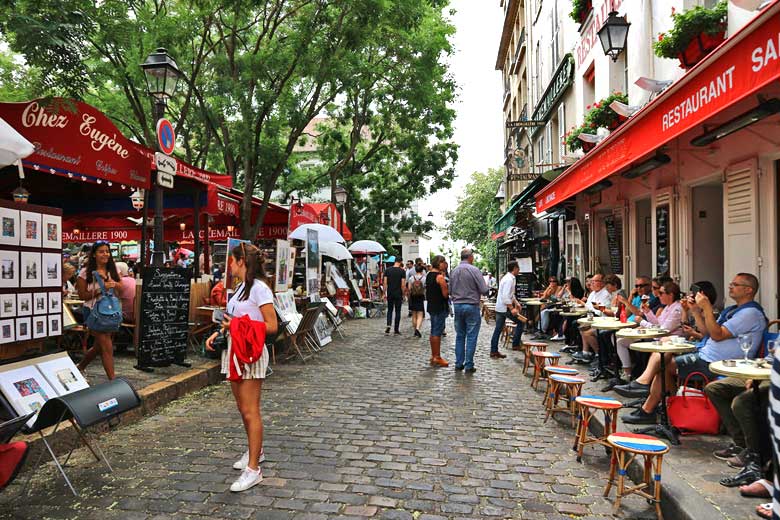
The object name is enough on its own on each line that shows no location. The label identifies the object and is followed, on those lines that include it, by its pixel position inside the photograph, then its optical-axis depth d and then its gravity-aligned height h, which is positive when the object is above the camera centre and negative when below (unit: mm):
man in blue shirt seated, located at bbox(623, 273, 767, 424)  4930 -584
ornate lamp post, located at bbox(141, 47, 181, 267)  7625 +2583
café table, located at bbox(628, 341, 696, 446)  4898 -1052
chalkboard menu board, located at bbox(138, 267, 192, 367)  7379 -672
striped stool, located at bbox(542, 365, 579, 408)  6062 -1154
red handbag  4816 -1282
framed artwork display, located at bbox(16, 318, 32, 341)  5410 -604
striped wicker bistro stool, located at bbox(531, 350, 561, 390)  6992 -1248
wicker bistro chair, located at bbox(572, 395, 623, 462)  4480 -1231
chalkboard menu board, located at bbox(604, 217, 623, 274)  11492 +514
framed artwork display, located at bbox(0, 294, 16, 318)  5219 -361
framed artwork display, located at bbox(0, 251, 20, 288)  5196 -13
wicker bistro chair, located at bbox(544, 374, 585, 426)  5495 -1293
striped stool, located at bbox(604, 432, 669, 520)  3621 -1274
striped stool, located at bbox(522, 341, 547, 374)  7873 -1180
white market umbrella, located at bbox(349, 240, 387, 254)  20938 +767
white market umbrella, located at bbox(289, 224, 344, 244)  14541 +888
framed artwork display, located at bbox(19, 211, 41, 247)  5426 +392
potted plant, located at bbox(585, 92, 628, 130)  10109 +2821
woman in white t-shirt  4141 -730
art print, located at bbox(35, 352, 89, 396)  4965 -988
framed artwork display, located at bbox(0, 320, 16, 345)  5234 -610
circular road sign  7519 +1830
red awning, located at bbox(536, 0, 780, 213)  3447 +1371
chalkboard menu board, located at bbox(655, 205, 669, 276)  8797 +443
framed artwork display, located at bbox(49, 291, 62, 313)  5832 -366
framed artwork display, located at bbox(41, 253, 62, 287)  5746 -15
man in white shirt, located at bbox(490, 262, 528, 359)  10305 -703
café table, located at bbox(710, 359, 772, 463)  3686 -726
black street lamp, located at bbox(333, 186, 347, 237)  21156 +2701
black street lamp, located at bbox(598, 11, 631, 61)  9961 +4251
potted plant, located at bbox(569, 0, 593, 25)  12469 +5867
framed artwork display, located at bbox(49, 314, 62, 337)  5836 -608
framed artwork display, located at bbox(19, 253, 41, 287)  5441 -24
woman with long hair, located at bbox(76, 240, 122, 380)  6406 -183
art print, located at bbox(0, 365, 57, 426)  4445 -1018
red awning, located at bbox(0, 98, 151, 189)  6184 +1575
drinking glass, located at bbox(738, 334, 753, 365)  4375 -613
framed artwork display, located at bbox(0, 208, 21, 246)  5168 +389
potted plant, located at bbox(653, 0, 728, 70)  6465 +2786
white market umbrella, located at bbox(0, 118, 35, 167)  4035 +905
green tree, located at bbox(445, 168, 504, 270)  46062 +4749
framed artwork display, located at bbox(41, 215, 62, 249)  5734 +380
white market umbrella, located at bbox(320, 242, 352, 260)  17078 +527
